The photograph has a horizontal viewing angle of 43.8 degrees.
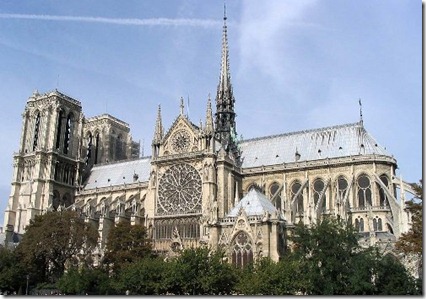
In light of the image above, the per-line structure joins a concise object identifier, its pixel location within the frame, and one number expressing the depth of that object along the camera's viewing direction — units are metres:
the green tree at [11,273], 47.59
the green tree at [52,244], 49.12
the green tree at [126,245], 49.59
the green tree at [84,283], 41.09
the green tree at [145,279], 36.62
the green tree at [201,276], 35.19
